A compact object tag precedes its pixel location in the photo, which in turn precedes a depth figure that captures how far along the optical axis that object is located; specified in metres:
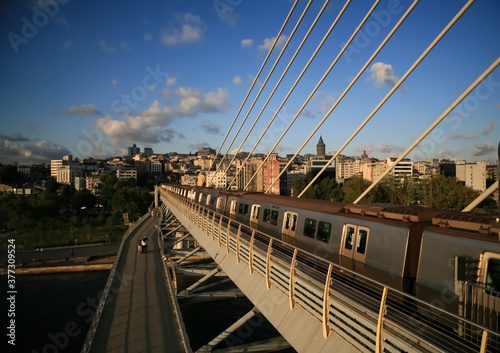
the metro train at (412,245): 4.64
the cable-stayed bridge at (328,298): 3.88
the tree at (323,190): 71.56
